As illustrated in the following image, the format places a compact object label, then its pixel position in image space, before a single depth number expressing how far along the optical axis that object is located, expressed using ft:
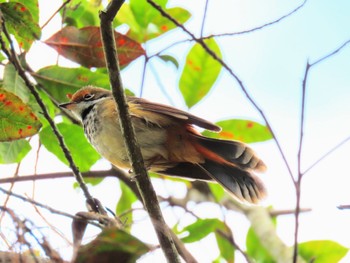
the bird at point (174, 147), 28.76
